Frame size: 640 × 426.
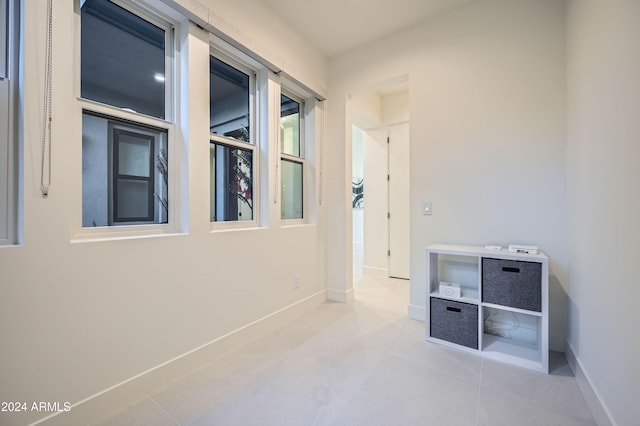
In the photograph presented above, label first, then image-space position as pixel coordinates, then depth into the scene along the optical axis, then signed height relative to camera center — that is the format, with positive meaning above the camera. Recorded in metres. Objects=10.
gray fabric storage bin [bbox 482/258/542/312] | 1.89 -0.51
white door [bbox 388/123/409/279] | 4.31 +0.20
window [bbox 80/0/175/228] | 1.54 +0.60
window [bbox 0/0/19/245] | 1.21 +0.42
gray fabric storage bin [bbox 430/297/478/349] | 2.10 -0.87
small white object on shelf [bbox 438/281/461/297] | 2.20 -0.63
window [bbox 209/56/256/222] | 2.21 +0.60
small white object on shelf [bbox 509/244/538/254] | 2.02 -0.27
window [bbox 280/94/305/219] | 2.92 +0.60
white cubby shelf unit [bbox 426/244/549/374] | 1.88 -0.69
